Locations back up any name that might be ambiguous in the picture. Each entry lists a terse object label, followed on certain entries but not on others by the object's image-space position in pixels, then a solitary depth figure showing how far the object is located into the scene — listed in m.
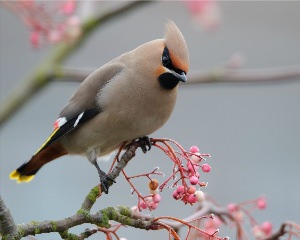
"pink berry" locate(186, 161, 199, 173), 4.73
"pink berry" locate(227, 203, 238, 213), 5.54
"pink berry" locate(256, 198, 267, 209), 5.92
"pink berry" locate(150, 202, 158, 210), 4.88
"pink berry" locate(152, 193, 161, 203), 4.84
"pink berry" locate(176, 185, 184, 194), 4.64
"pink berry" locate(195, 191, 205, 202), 4.60
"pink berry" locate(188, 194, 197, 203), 4.61
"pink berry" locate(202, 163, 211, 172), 4.76
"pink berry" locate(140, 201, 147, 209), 4.93
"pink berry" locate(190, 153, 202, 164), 4.80
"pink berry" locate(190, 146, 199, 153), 4.86
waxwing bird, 6.07
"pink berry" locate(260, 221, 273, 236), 5.61
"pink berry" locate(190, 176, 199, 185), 4.58
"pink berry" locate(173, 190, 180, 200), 4.64
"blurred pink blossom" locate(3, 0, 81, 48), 6.67
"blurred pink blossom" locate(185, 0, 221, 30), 7.98
